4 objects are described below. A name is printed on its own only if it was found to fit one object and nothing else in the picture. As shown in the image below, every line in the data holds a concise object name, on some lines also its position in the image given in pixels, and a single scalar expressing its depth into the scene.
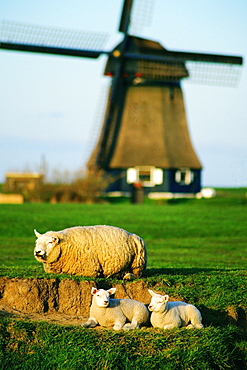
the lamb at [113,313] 18.52
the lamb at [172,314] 18.41
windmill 86.31
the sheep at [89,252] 21.59
